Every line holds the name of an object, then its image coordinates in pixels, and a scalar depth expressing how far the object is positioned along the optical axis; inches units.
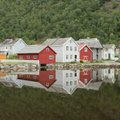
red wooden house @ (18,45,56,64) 2615.7
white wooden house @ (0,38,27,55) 3666.3
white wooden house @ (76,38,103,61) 3371.1
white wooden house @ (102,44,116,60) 4045.3
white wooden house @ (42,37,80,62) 2908.5
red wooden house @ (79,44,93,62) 3088.6
